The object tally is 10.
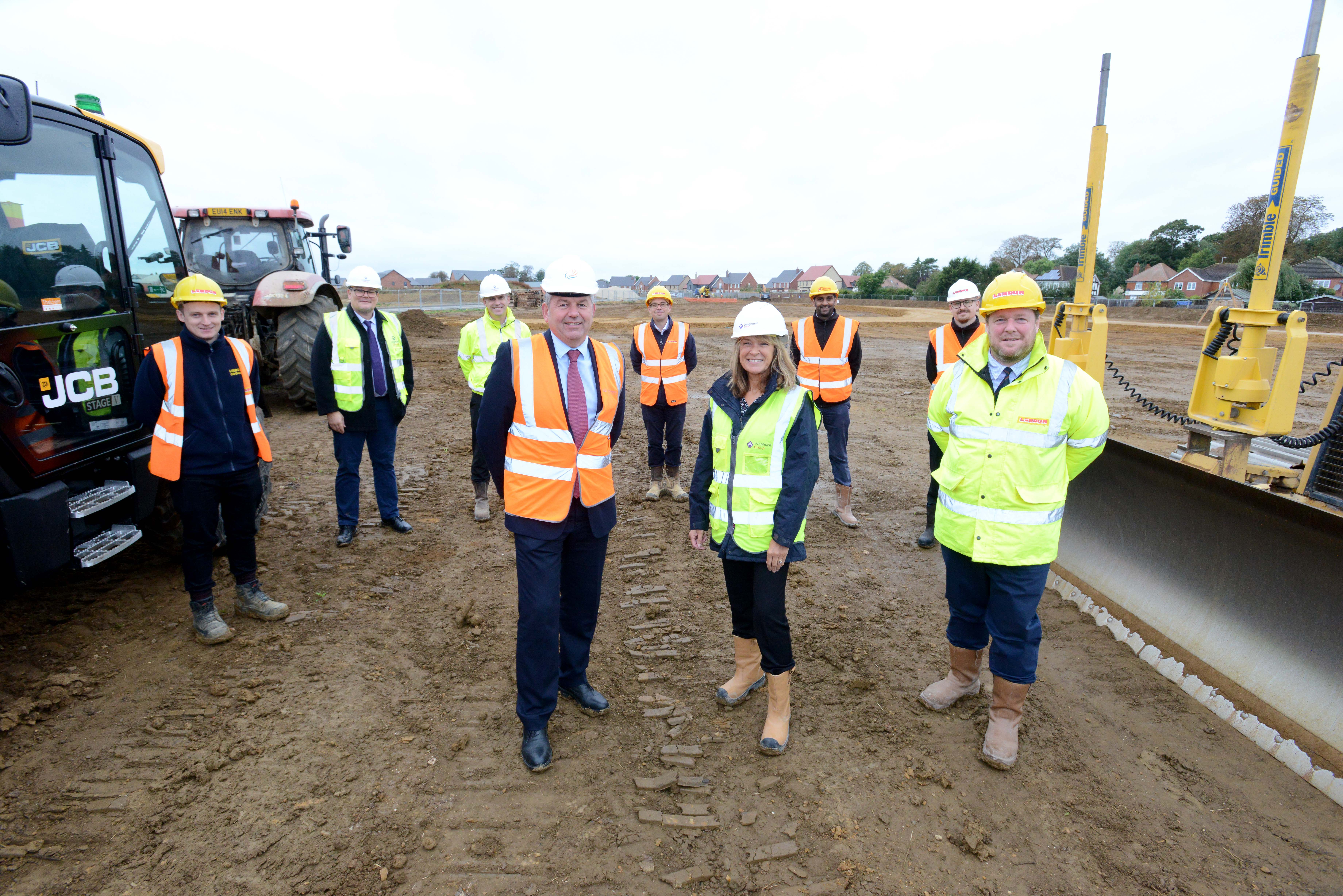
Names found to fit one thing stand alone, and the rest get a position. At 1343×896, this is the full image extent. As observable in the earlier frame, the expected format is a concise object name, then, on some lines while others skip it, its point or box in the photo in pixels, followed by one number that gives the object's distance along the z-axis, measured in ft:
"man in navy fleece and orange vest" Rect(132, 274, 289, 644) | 11.12
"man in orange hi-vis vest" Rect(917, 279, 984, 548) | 15.64
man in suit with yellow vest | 15.76
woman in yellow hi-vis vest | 9.07
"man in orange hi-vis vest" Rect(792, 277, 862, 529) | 17.37
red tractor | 26.22
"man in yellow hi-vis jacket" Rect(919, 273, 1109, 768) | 8.86
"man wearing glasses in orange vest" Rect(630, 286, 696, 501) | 18.95
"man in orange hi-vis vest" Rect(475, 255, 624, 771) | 8.84
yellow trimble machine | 9.95
